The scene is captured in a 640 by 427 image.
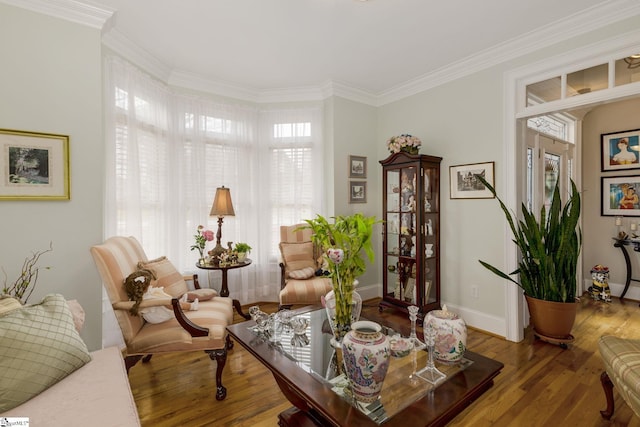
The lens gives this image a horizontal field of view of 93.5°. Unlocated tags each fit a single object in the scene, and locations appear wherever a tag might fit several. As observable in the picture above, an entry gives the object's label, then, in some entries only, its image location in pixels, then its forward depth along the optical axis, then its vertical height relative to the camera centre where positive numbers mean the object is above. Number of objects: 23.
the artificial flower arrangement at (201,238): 3.25 -0.32
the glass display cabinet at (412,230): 3.30 -0.24
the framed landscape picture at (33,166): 2.04 +0.31
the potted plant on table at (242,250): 3.38 -0.46
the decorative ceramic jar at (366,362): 1.20 -0.62
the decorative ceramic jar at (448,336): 1.44 -0.62
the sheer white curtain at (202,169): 2.83 +0.46
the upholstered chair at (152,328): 2.01 -0.82
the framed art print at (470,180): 3.06 +0.30
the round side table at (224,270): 3.09 -0.64
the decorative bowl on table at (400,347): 1.56 -0.72
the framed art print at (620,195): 3.95 +0.18
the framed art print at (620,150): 3.94 +0.80
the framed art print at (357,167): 4.02 +0.57
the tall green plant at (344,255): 1.61 -0.24
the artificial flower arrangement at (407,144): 3.35 +0.73
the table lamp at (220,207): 3.22 +0.02
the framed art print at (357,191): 4.03 +0.24
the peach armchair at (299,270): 3.10 -0.71
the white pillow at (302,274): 3.38 -0.73
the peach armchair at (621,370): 1.49 -0.84
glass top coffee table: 1.15 -0.78
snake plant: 2.59 -0.36
